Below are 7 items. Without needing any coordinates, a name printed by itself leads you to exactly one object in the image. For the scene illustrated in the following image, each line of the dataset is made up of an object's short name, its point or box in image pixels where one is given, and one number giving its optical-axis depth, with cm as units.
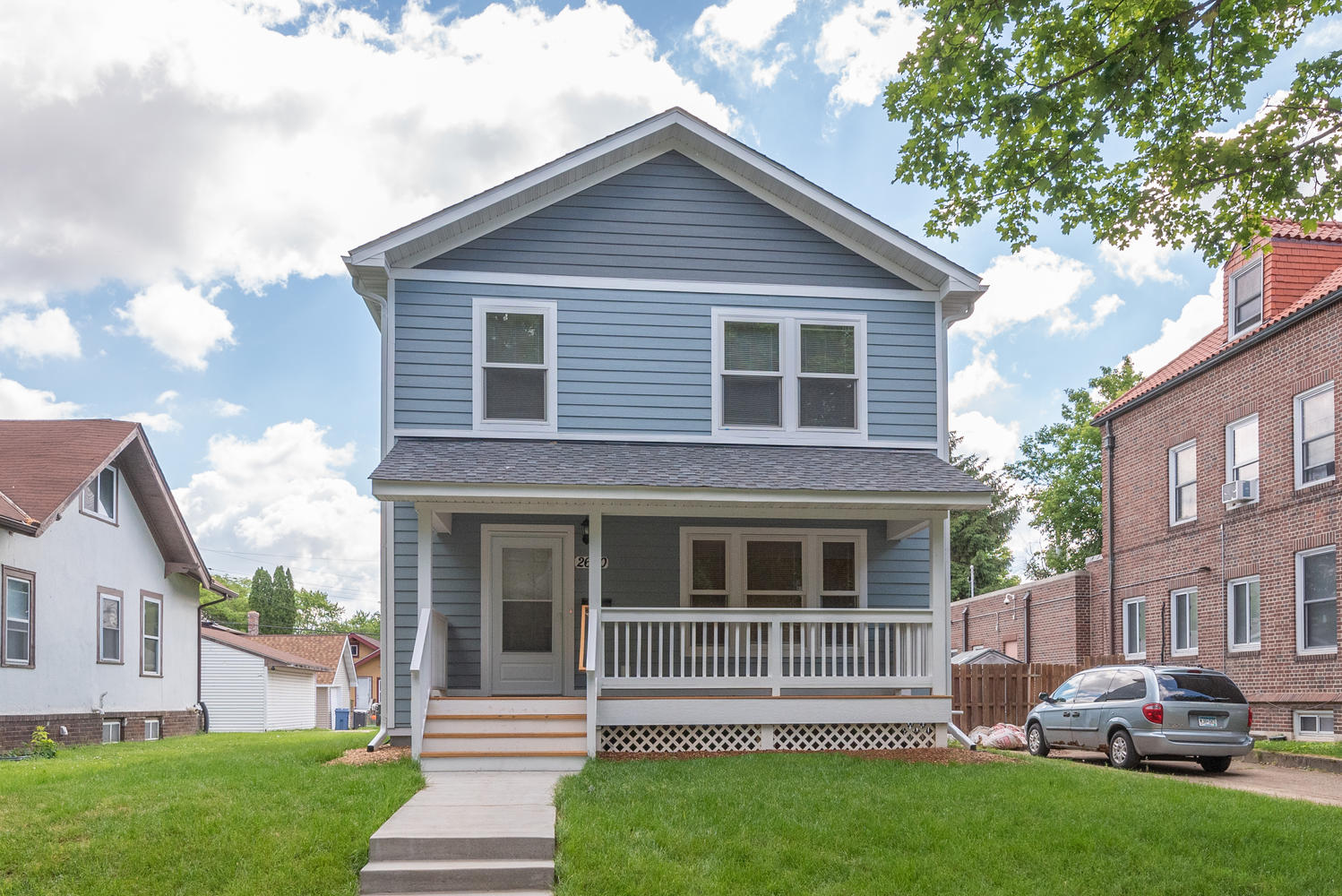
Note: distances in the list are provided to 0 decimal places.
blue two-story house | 1314
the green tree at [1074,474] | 3894
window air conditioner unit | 1983
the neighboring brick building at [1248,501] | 1817
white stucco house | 1708
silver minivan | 1380
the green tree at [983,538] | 4256
